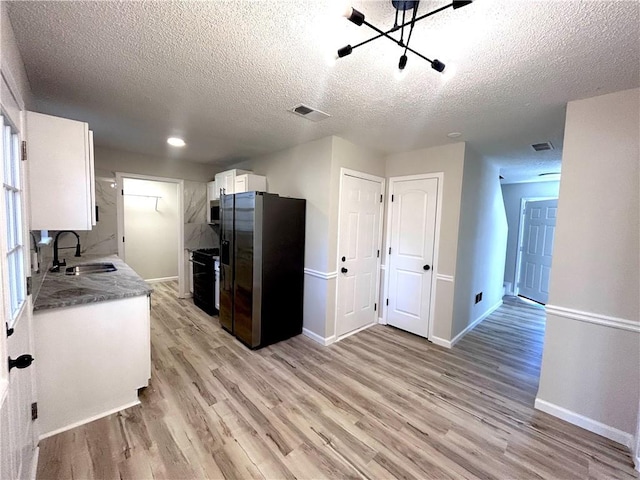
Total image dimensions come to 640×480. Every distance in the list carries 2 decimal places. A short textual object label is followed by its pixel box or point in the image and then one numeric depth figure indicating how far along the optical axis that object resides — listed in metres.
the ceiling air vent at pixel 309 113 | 2.29
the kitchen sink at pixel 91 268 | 2.87
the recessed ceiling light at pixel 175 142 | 3.29
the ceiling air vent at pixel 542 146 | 2.97
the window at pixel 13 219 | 1.23
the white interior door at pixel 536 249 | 5.10
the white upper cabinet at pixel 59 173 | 1.69
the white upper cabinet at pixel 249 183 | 3.78
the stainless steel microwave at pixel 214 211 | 4.61
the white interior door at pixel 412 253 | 3.37
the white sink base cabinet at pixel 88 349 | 1.76
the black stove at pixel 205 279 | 3.94
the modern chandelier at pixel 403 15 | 1.04
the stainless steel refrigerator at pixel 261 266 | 2.98
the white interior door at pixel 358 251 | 3.29
